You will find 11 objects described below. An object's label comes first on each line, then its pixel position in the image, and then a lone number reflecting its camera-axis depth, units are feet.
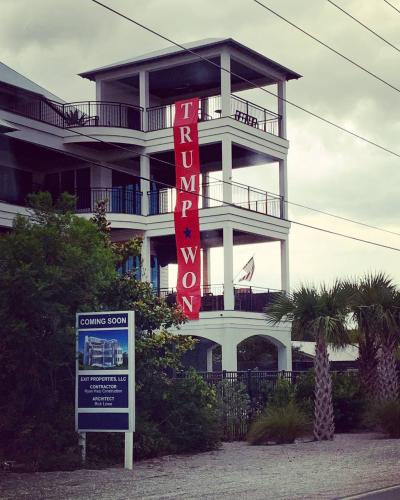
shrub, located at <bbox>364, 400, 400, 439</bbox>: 77.92
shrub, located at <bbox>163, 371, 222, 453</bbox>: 67.05
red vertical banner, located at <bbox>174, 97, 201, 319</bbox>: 119.75
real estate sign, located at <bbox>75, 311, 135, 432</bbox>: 57.16
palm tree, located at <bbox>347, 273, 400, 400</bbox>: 83.35
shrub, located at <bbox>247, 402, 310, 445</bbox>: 74.33
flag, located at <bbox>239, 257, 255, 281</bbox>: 123.54
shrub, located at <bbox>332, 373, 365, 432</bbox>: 87.15
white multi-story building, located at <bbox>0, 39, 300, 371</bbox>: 122.01
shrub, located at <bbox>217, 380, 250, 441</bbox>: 80.02
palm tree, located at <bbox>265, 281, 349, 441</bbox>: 77.36
